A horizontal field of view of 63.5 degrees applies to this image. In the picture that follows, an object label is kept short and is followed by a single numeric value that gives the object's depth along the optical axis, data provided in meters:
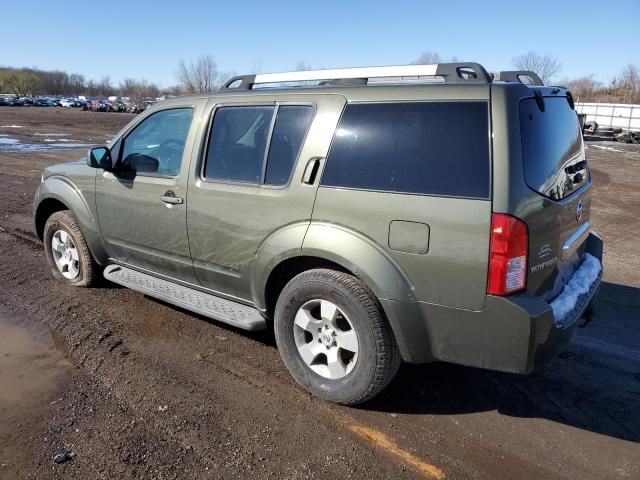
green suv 2.67
